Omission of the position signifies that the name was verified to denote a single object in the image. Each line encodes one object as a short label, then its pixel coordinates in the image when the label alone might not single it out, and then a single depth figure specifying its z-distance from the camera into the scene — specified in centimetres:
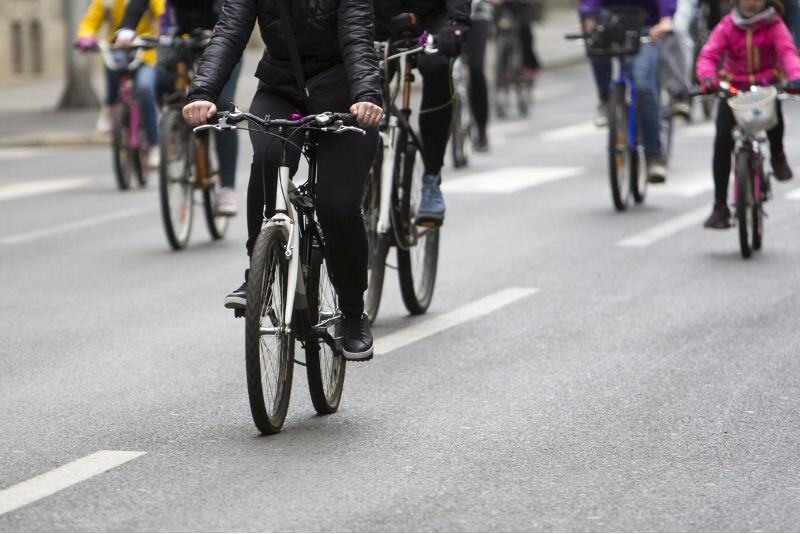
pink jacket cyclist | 1989
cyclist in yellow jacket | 2603
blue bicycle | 2403
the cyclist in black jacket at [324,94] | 1170
